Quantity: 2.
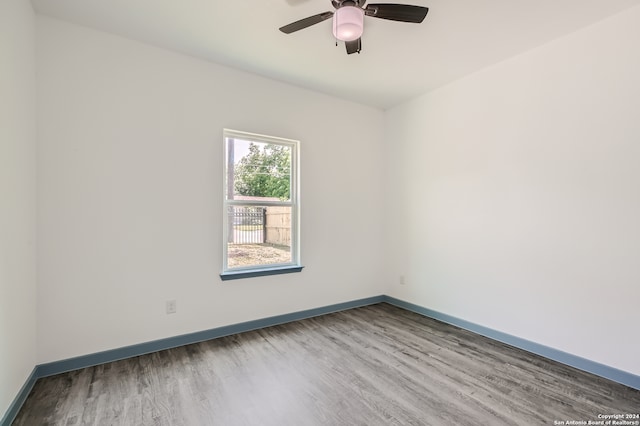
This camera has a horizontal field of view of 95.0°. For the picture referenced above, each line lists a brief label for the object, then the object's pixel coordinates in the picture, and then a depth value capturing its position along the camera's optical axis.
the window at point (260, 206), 3.13
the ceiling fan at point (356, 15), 1.77
